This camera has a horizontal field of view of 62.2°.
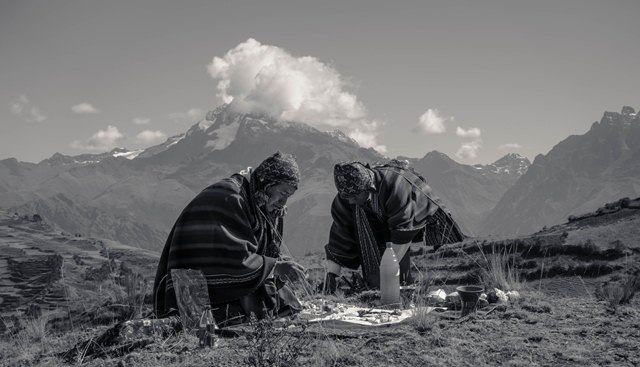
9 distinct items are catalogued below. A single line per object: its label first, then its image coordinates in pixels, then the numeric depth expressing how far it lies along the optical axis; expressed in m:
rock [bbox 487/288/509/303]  5.33
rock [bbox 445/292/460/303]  5.30
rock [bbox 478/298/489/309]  5.16
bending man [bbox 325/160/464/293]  6.44
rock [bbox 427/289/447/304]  5.38
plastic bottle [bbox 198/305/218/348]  3.95
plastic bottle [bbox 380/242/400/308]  5.18
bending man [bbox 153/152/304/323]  4.77
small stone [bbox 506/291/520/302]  5.52
